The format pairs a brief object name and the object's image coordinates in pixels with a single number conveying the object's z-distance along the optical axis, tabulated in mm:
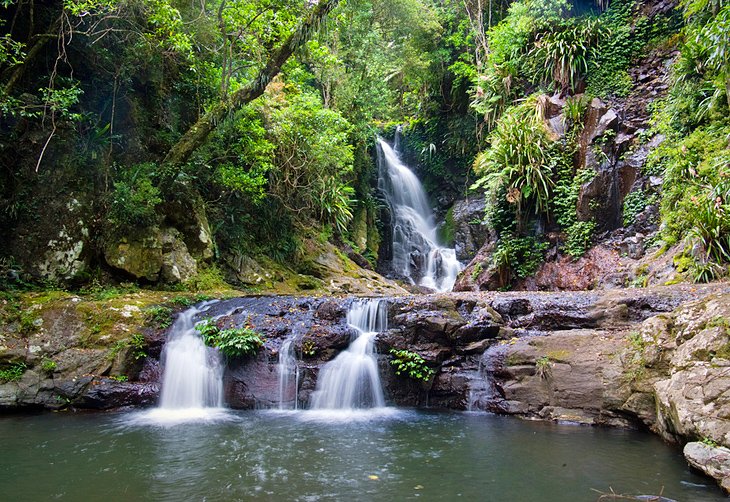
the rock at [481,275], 13617
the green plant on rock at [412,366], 7715
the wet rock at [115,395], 7359
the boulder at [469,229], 18656
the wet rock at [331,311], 8977
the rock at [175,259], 10742
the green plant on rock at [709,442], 4373
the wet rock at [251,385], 7801
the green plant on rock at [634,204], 11945
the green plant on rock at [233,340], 8070
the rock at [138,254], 10219
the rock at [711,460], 4133
